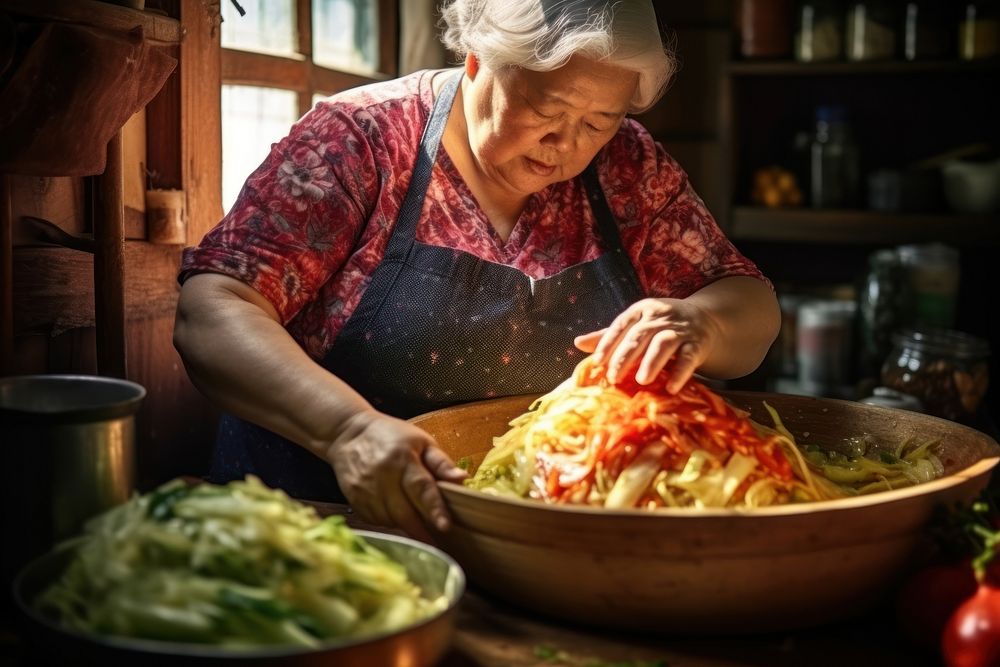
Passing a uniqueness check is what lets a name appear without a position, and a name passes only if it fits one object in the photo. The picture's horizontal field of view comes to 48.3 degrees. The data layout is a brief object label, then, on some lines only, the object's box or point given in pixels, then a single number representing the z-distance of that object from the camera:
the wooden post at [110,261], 2.09
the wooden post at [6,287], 1.84
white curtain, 3.86
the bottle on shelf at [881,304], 4.73
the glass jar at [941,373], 4.15
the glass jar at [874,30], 4.74
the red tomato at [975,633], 1.34
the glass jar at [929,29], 4.69
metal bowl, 1.10
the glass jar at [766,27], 4.86
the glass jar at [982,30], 4.60
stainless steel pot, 1.37
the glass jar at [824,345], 4.89
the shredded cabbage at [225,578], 1.15
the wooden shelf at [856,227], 4.67
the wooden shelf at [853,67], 4.64
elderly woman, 1.94
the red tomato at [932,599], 1.45
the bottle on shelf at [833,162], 4.91
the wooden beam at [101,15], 1.72
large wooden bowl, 1.40
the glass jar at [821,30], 4.82
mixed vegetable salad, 1.65
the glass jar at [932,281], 4.64
